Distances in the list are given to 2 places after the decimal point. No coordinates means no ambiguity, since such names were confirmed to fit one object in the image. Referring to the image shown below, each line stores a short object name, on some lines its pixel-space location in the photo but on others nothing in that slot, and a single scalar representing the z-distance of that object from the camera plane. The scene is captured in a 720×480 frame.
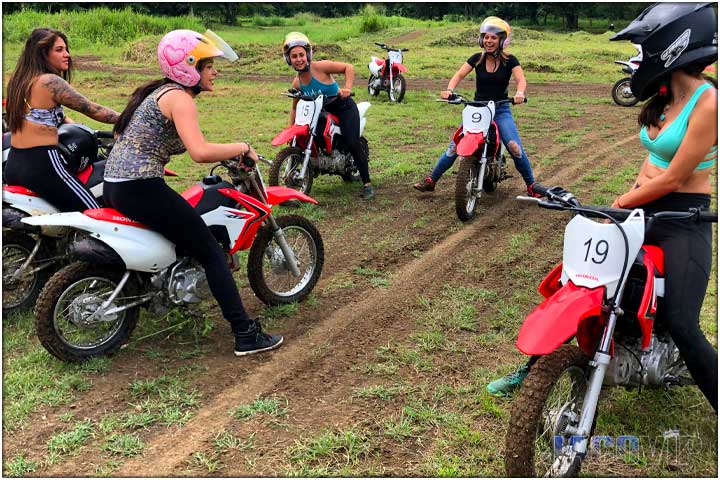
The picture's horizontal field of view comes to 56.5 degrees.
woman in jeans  6.84
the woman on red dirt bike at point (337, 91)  7.21
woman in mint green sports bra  2.93
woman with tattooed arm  4.48
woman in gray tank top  3.82
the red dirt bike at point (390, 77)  15.33
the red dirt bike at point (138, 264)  3.95
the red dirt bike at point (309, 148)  7.43
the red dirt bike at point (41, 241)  4.69
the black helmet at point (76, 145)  4.76
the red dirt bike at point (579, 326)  2.78
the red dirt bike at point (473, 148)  6.78
